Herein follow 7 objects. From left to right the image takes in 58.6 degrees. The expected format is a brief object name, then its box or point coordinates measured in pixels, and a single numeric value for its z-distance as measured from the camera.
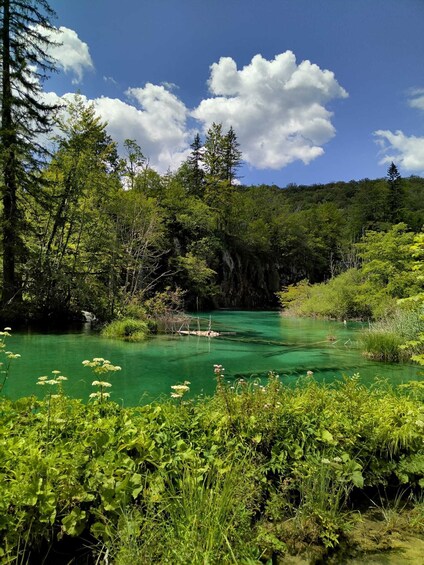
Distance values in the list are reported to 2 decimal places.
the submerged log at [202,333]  15.02
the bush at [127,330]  13.60
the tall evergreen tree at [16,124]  14.95
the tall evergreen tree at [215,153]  40.25
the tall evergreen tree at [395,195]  38.84
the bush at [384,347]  10.12
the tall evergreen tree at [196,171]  39.94
